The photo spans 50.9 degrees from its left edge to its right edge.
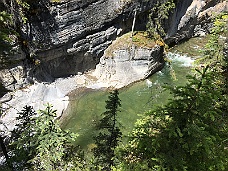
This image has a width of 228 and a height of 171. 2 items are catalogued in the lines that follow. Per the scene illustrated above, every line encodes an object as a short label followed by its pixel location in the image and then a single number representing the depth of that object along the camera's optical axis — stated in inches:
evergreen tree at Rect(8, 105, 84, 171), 265.3
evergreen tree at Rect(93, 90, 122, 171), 359.8
